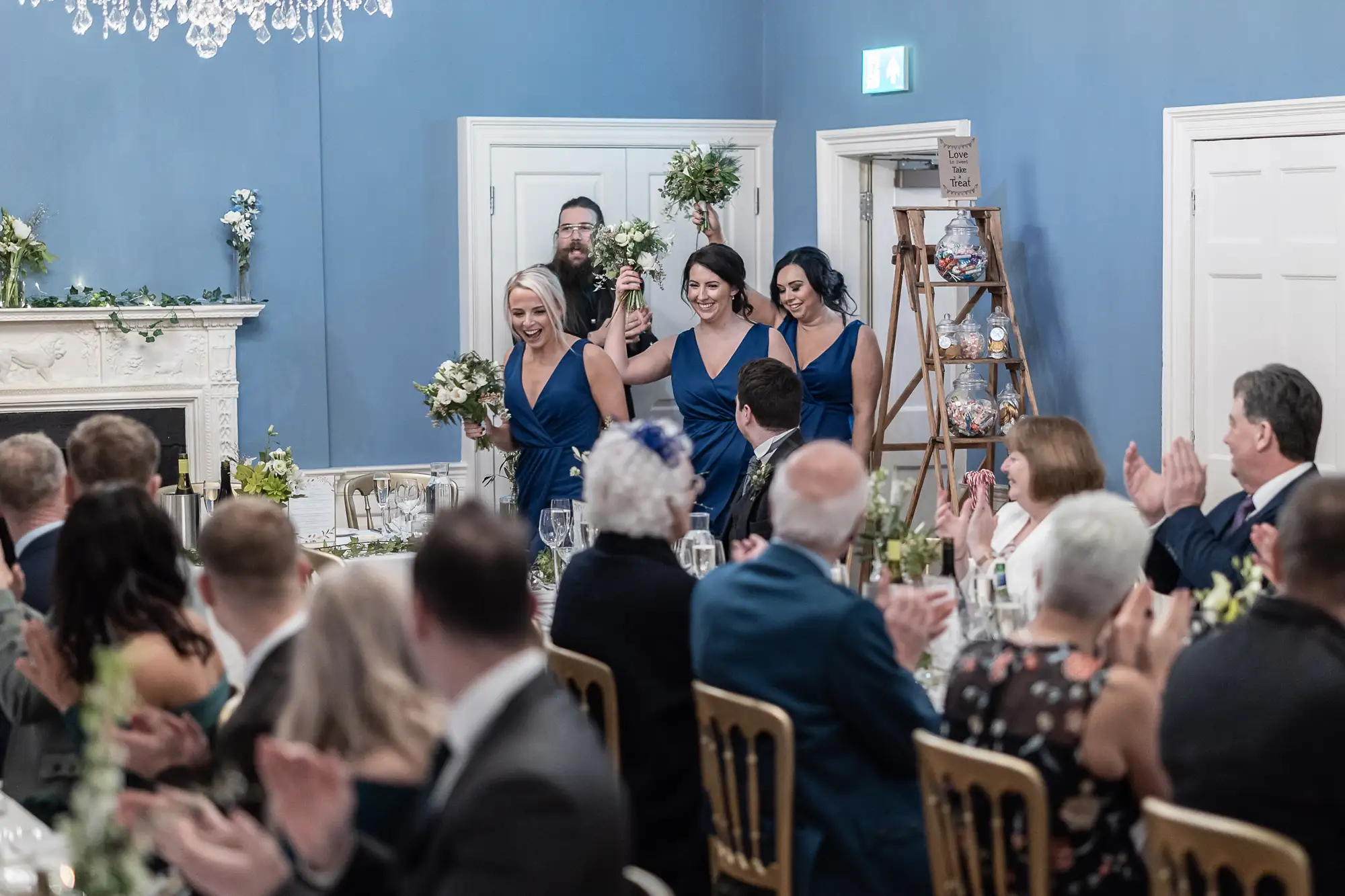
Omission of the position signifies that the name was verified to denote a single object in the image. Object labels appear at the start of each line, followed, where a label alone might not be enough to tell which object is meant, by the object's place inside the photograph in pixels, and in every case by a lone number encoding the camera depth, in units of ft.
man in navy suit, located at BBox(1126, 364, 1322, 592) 24.33
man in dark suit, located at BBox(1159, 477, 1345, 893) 14.21
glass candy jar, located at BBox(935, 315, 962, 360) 39.86
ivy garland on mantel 45.49
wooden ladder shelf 39.56
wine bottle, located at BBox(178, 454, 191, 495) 31.39
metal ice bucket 31.18
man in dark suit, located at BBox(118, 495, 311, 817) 15.37
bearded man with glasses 46.99
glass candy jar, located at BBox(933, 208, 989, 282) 40.12
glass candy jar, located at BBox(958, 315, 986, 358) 39.84
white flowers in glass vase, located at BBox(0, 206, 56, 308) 44.58
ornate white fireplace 44.77
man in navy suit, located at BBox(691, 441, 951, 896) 17.68
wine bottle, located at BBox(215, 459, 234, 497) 32.91
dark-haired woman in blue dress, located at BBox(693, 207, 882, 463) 41.64
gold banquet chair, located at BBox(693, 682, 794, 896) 17.56
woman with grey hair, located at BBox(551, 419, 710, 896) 19.87
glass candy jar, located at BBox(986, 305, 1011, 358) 39.61
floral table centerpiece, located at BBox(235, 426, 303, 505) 32.44
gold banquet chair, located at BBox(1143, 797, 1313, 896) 12.79
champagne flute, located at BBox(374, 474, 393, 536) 32.86
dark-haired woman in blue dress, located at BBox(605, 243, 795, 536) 40.33
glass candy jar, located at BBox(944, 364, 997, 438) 39.72
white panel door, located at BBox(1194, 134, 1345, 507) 34.42
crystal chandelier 35.17
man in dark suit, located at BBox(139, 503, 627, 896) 11.12
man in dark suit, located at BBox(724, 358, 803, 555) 29.89
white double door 48.95
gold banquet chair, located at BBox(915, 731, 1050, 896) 15.03
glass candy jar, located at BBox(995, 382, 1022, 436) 39.58
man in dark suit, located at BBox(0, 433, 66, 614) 22.96
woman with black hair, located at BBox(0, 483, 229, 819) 17.30
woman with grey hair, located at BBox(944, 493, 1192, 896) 15.28
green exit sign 45.49
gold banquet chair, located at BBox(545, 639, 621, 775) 19.54
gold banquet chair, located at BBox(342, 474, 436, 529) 35.50
